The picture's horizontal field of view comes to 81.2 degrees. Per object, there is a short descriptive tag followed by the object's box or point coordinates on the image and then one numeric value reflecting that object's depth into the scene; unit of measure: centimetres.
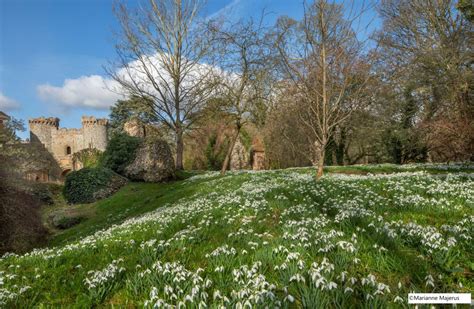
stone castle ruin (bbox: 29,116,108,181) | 5566
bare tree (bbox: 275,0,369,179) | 1233
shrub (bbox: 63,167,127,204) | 2105
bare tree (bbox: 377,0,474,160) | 2128
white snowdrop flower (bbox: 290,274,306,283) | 334
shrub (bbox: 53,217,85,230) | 1558
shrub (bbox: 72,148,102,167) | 4119
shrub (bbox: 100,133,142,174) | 2509
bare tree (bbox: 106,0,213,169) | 2677
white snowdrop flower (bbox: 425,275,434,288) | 324
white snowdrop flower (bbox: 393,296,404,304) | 294
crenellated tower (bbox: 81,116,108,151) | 5747
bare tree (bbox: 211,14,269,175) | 1972
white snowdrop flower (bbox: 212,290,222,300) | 317
